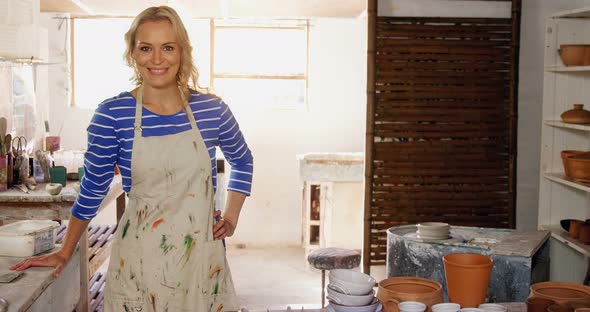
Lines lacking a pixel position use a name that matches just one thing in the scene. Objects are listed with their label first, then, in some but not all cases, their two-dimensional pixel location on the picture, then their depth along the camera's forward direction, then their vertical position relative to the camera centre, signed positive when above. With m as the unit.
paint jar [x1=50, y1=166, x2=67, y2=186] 4.68 -0.31
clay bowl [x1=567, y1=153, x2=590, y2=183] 4.27 -0.19
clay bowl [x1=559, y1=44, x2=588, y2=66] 4.34 +0.51
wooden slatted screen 5.05 +0.07
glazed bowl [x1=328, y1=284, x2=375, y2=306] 2.27 -0.54
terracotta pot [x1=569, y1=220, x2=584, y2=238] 4.35 -0.57
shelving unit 4.64 -0.03
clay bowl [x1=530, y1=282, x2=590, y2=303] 2.29 -0.51
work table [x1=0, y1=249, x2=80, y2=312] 2.22 -0.54
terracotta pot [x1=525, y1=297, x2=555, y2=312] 2.12 -0.51
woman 2.22 -0.16
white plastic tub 2.65 -0.43
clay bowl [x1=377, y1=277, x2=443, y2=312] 2.27 -0.53
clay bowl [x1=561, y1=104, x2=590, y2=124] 4.34 +0.13
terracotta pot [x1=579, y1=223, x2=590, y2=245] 4.25 -0.60
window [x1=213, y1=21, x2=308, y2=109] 8.32 +0.83
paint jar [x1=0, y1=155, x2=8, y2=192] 4.32 -0.28
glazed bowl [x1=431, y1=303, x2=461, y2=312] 2.15 -0.53
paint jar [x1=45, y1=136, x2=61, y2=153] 5.65 -0.13
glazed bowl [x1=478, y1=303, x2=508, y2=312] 2.18 -0.54
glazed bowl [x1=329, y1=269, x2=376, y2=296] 2.29 -0.50
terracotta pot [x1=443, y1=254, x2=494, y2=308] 2.50 -0.53
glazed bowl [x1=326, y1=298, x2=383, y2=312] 2.25 -0.56
